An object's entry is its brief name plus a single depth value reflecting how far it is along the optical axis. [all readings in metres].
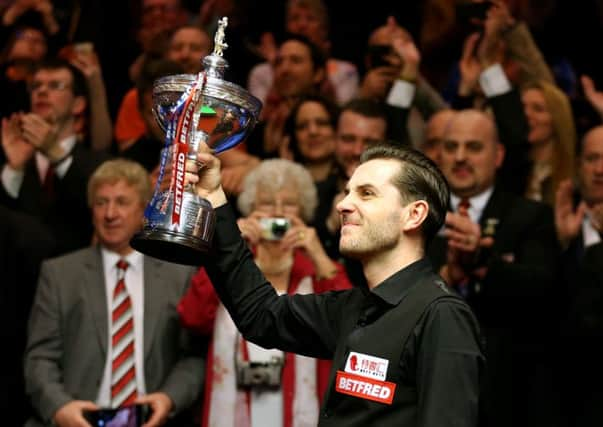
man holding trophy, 6.40
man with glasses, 12.21
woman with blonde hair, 12.64
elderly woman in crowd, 9.87
